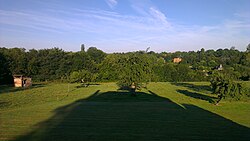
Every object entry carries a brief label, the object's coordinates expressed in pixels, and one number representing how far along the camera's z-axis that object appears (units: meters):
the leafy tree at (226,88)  21.16
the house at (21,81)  40.13
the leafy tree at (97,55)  65.82
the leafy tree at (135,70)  27.45
